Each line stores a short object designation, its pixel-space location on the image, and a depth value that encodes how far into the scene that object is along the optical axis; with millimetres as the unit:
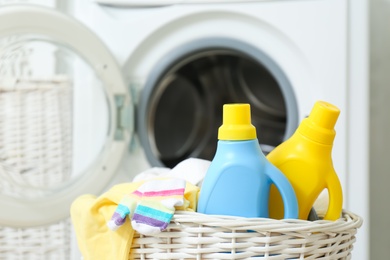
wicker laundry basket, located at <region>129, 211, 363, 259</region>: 2019
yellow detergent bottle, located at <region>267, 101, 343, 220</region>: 2119
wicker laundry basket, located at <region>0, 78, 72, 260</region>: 2672
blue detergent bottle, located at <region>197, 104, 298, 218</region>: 2062
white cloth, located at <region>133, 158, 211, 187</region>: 2237
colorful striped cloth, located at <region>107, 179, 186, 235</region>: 2045
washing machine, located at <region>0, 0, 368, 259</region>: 2668
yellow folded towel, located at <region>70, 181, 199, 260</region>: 2133
